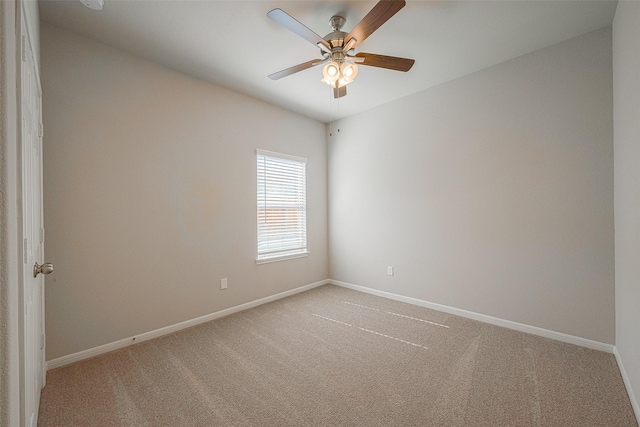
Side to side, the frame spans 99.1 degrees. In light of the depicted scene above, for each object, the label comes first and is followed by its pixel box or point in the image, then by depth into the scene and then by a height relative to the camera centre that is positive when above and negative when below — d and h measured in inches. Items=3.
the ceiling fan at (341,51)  71.8 +49.2
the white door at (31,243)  43.6 -6.2
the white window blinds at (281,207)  145.8 +2.7
